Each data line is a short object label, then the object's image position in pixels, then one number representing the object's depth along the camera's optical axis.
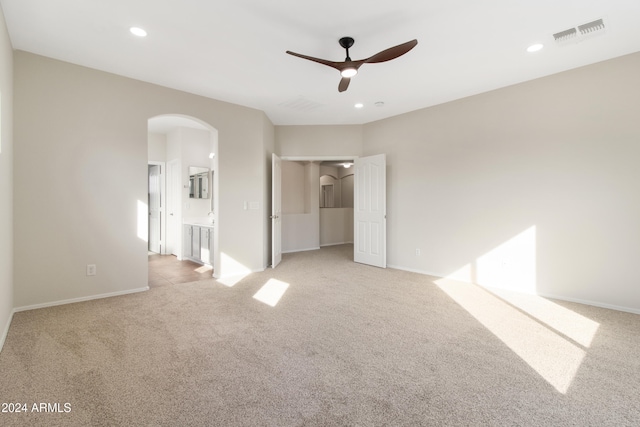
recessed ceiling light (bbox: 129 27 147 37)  2.65
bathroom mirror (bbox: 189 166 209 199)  6.15
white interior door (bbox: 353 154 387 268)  5.23
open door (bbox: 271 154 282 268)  5.12
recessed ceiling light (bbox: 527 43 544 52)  2.90
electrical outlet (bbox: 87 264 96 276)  3.38
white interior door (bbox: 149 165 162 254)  6.68
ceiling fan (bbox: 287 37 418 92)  2.43
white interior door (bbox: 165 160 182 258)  6.15
